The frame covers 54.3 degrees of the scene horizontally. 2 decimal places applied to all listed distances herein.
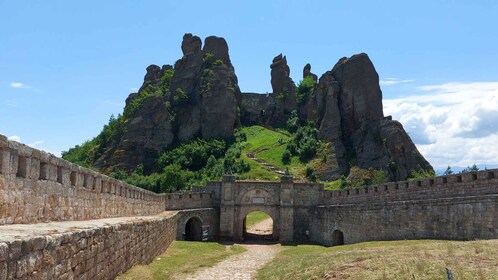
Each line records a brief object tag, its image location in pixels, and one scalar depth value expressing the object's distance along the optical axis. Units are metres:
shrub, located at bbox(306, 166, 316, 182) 55.37
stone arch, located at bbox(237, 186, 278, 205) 38.97
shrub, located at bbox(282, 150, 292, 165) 61.92
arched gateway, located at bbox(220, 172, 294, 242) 38.53
